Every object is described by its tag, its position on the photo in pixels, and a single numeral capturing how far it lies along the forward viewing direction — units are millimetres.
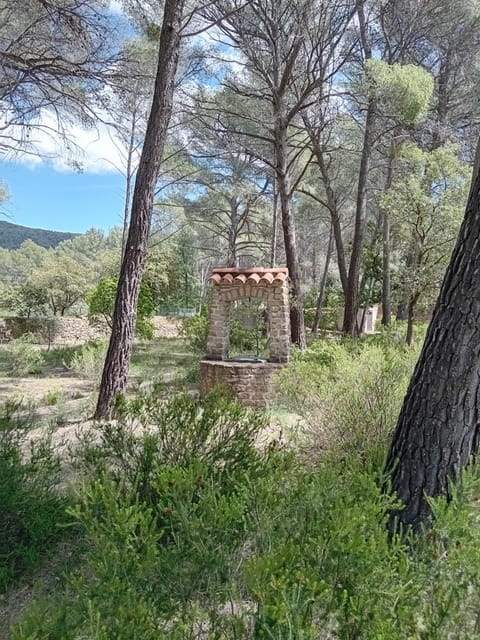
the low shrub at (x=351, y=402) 3096
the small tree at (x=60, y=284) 18141
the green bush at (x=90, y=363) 8398
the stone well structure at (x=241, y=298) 6672
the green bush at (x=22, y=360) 9266
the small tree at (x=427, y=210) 7742
